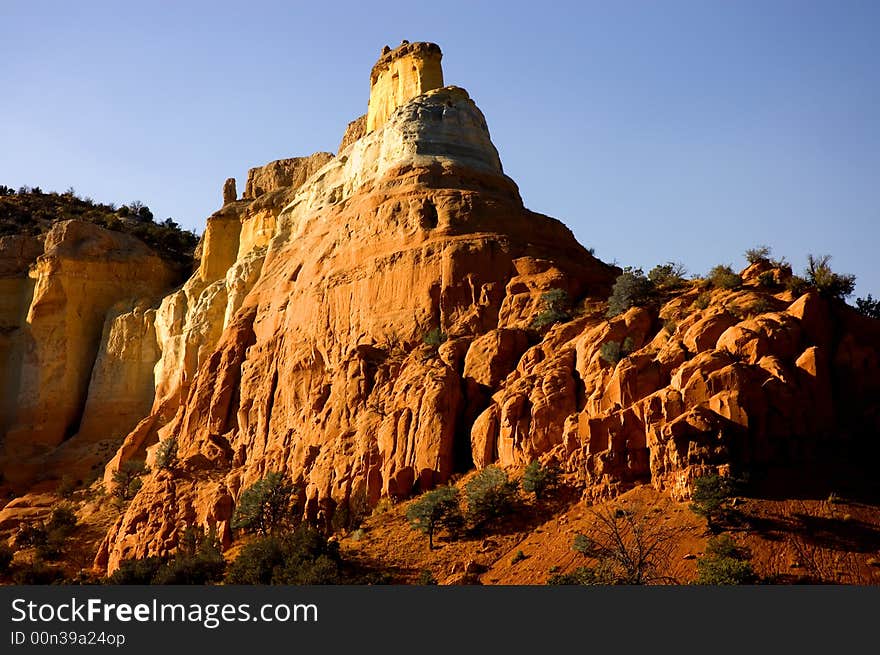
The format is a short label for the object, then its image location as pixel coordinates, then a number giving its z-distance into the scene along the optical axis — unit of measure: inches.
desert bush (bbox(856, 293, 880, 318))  1690.5
